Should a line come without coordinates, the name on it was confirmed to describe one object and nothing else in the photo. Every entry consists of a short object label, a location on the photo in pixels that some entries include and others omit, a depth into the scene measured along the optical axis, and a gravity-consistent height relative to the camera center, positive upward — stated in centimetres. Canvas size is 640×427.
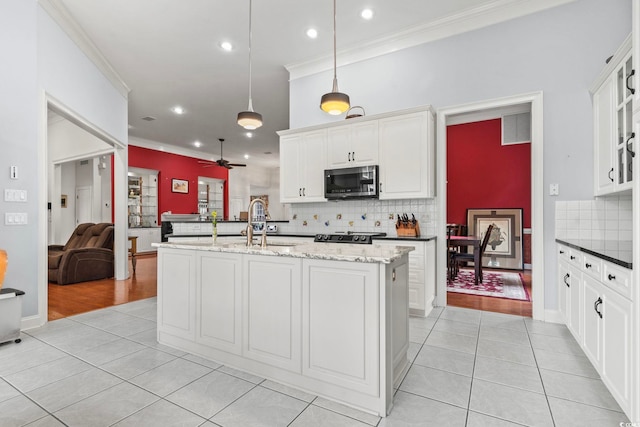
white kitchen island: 172 -63
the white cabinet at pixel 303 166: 430 +66
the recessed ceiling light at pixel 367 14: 349 +220
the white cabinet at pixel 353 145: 389 +86
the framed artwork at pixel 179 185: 961 +84
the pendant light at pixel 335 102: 271 +94
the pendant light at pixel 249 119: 312 +92
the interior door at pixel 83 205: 850 +22
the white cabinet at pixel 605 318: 153 -61
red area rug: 438 -111
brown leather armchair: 517 -73
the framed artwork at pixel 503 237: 640 -49
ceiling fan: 822 +160
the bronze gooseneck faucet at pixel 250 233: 239 -15
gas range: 370 -30
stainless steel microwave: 387 +38
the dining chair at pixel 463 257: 509 -71
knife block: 378 -20
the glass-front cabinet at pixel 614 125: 220 +69
